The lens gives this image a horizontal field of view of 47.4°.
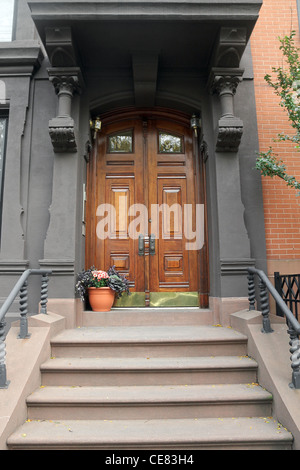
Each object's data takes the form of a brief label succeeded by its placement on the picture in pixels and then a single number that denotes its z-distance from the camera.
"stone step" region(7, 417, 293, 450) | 2.77
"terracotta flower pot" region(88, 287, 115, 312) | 4.90
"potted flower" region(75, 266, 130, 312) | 4.88
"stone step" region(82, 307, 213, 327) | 4.84
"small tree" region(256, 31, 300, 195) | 4.40
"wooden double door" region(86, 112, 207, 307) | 5.40
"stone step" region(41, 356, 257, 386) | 3.51
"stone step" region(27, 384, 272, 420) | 3.17
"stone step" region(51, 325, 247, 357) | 3.87
